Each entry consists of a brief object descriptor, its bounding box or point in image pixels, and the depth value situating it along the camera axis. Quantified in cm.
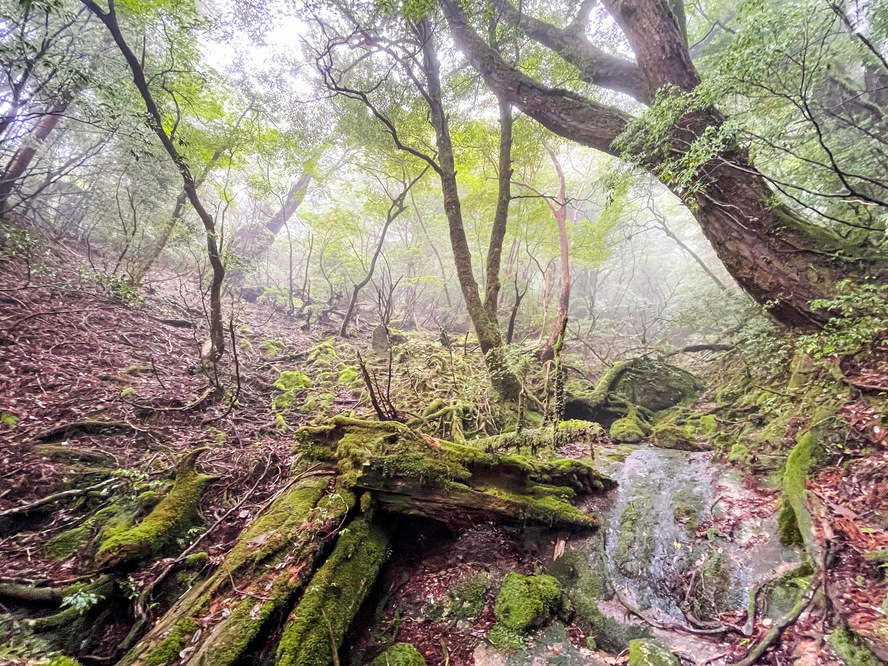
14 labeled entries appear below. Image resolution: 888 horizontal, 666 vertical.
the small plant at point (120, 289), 736
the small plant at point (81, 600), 257
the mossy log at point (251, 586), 229
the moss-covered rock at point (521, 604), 292
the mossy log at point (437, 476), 366
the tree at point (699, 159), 509
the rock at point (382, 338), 1154
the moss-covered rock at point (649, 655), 250
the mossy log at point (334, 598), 244
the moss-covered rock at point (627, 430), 690
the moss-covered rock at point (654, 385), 832
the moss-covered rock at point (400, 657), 264
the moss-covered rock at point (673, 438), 618
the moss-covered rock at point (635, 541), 356
